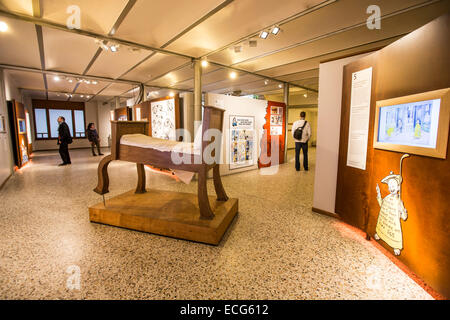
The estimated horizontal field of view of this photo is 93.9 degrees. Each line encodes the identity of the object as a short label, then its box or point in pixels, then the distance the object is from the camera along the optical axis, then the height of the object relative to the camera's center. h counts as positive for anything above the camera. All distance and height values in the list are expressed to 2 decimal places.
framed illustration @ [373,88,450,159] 1.53 +0.09
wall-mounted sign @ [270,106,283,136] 7.32 +0.45
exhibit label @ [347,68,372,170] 2.44 +0.20
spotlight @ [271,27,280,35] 3.45 +1.71
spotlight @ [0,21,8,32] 3.38 +1.75
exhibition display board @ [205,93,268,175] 5.86 +0.10
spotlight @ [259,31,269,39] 3.63 +1.71
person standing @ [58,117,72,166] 7.02 -0.17
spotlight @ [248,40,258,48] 4.04 +1.74
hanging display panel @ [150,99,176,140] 6.03 +0.44
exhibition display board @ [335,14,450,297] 1.56 -0.23
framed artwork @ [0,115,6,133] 5.26 +0.21
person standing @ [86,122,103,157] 9.24 -0.08
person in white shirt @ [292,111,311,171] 6.12 -0.16
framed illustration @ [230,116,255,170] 6.10 -0.23
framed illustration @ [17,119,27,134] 6.75 +0.24
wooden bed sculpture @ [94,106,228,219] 2.42 -0.28
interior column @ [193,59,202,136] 5.12 +0.97
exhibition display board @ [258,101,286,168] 7.19 +0.02
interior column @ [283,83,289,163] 7.94 +1.42
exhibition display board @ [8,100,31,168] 6.36 +0.06
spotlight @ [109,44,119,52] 4.12 +1.69
